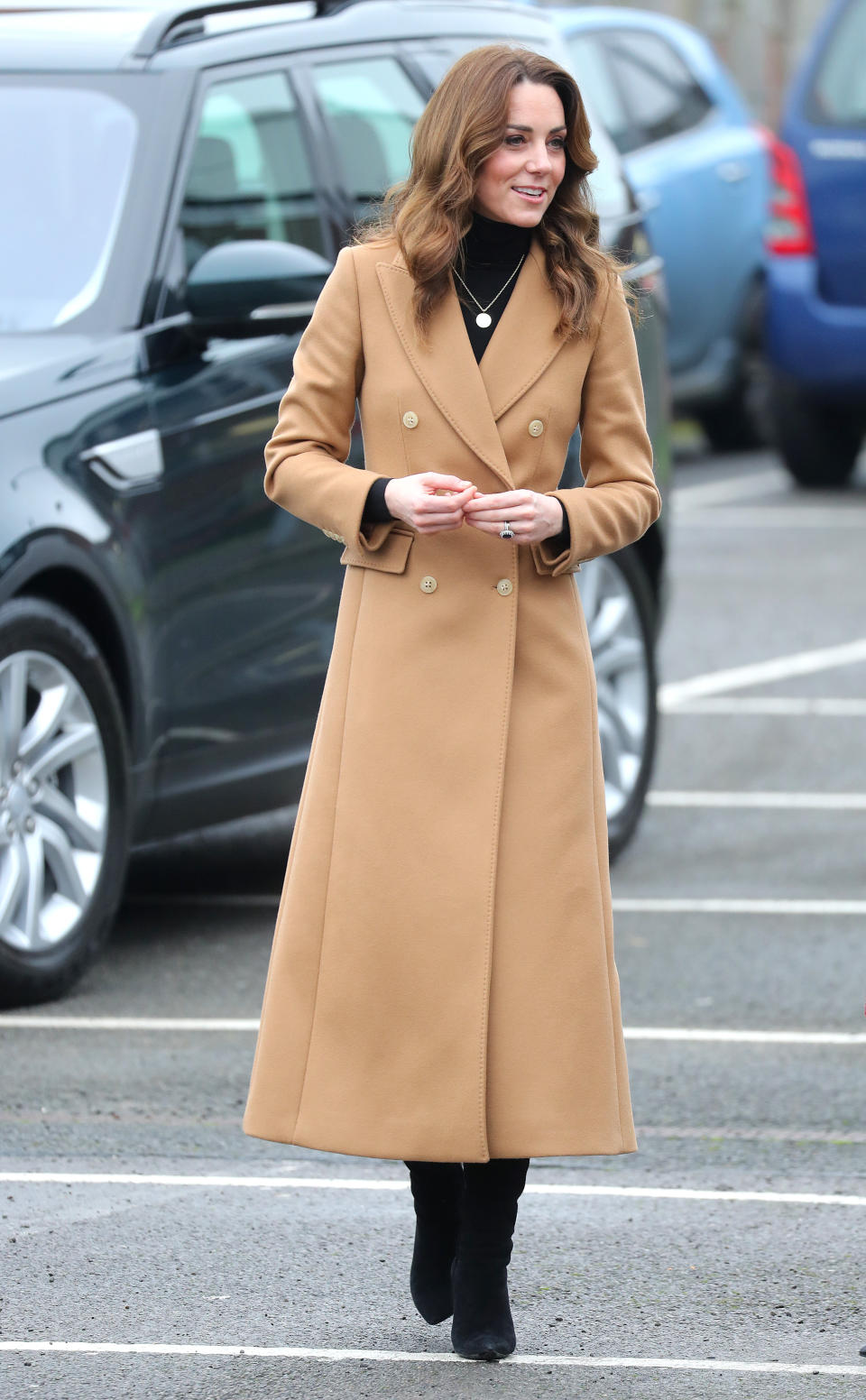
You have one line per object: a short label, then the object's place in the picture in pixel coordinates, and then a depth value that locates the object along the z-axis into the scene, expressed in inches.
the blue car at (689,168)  1139.3
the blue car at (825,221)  1064.2
